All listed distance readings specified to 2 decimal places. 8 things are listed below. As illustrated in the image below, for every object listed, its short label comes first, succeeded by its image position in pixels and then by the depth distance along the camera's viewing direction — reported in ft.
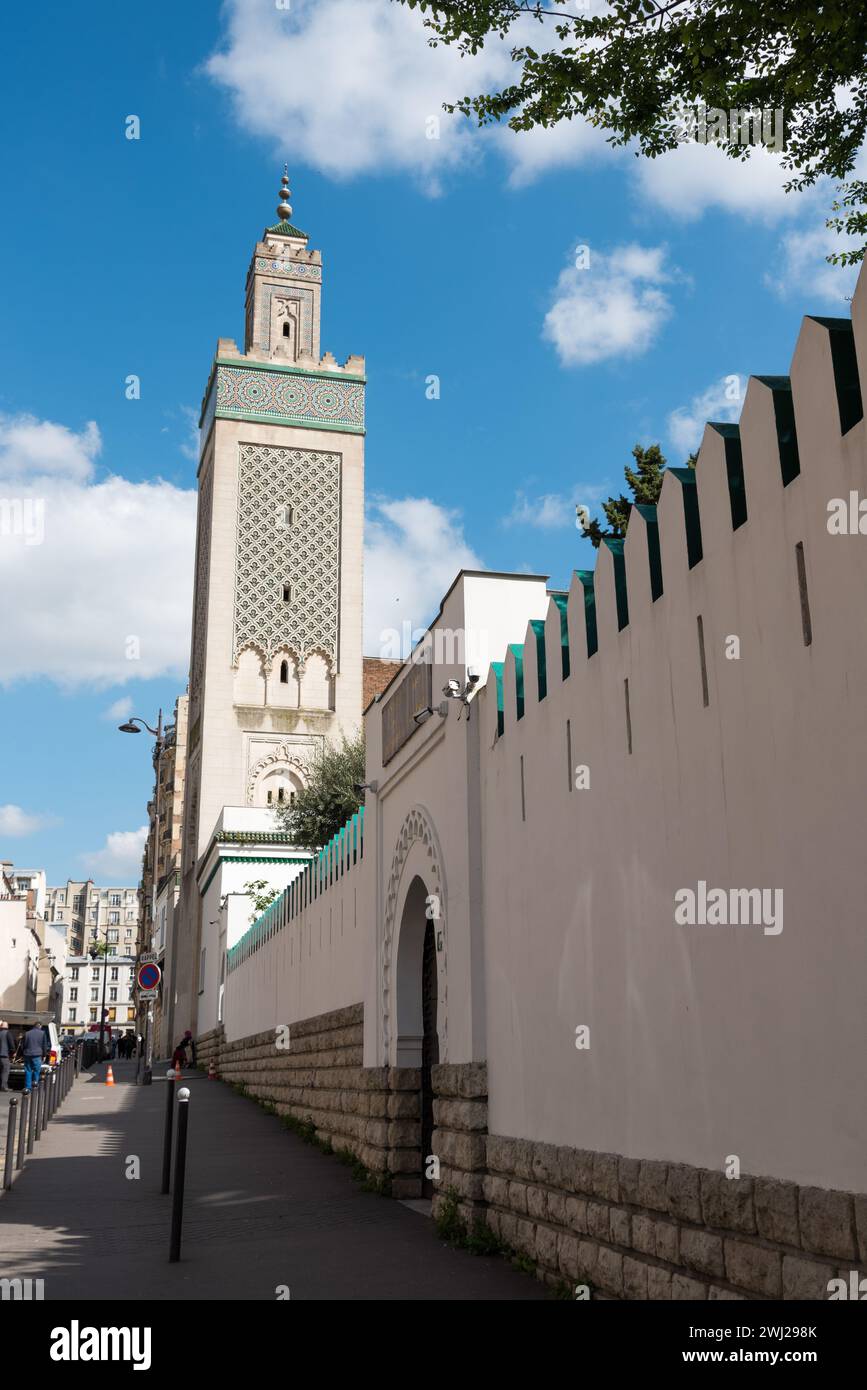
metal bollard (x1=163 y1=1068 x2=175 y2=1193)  32.03
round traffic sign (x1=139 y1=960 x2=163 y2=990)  69.00
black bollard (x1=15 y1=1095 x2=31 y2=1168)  34.78
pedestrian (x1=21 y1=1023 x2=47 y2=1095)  59.88
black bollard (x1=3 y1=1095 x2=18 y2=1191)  31.63
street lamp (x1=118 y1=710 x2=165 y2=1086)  81.15
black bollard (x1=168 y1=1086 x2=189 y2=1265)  22.33
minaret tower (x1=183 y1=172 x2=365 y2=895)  110.52
